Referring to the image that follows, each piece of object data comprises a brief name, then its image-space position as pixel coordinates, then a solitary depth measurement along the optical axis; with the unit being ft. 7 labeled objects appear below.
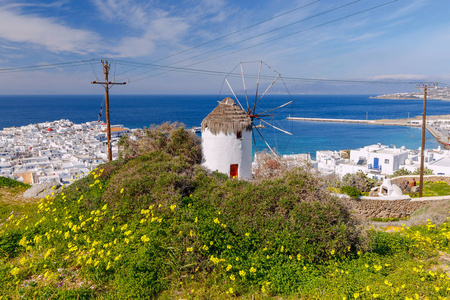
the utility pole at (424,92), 67.61
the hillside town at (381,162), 112.33
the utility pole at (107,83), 54.22
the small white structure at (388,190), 59.93
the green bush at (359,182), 72.76
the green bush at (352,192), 55.72
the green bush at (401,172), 102.60
